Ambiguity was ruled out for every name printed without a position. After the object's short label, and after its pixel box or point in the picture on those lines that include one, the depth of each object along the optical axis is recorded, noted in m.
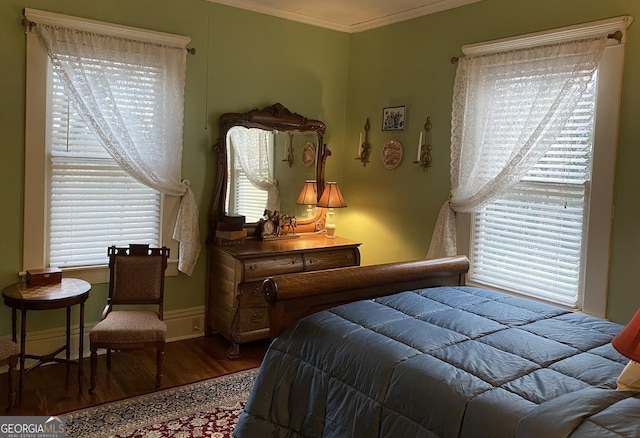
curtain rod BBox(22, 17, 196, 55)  3.47
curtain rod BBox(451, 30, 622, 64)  3.18
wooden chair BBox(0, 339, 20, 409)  2.99
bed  1.77
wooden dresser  4.06
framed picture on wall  4.55
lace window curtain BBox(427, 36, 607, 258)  3.39
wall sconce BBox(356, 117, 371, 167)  4.90
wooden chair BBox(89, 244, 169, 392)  3.54
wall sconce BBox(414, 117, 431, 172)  4.34
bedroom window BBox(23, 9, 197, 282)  3.60
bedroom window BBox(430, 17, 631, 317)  3.29
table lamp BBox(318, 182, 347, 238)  4.74
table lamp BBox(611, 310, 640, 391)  1.75
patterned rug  2.96
